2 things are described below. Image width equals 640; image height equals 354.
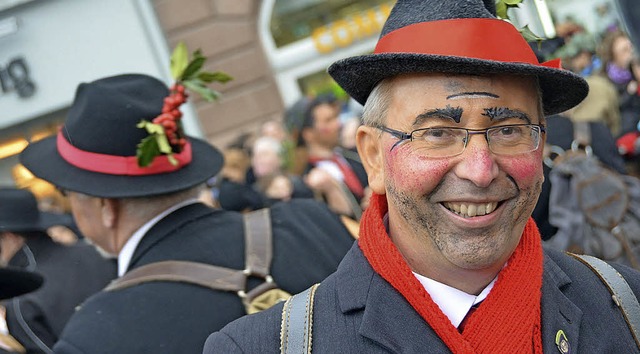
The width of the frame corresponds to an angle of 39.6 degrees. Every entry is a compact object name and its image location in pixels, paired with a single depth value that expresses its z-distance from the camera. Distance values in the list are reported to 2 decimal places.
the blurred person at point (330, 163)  5.63
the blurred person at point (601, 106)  6.17
